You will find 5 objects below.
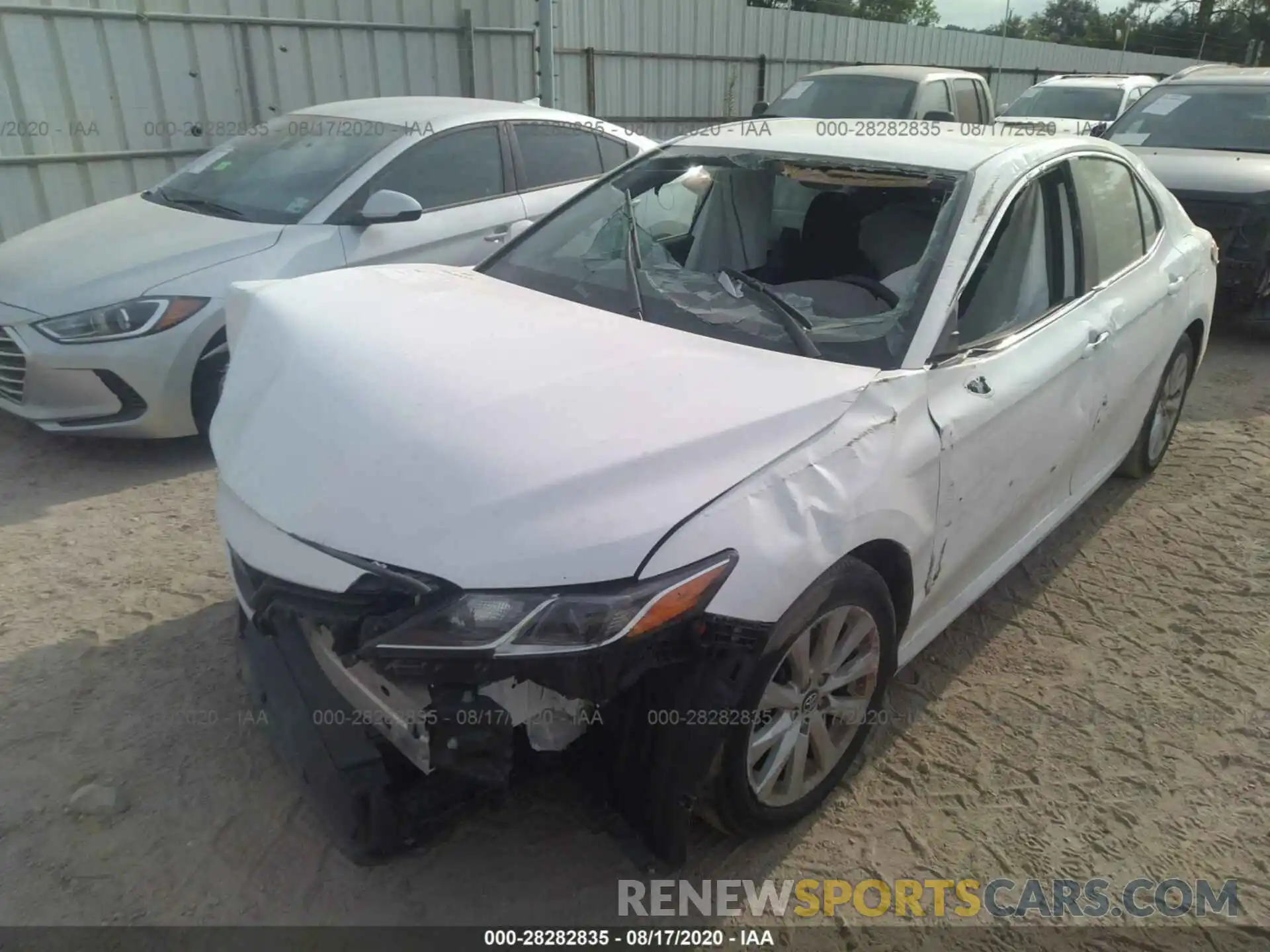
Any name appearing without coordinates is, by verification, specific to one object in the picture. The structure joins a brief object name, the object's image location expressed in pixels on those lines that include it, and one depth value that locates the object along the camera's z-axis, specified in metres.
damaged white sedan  1.94
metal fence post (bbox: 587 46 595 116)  11.80
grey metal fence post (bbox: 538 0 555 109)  10.05
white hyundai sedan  4.33
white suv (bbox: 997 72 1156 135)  11.80
